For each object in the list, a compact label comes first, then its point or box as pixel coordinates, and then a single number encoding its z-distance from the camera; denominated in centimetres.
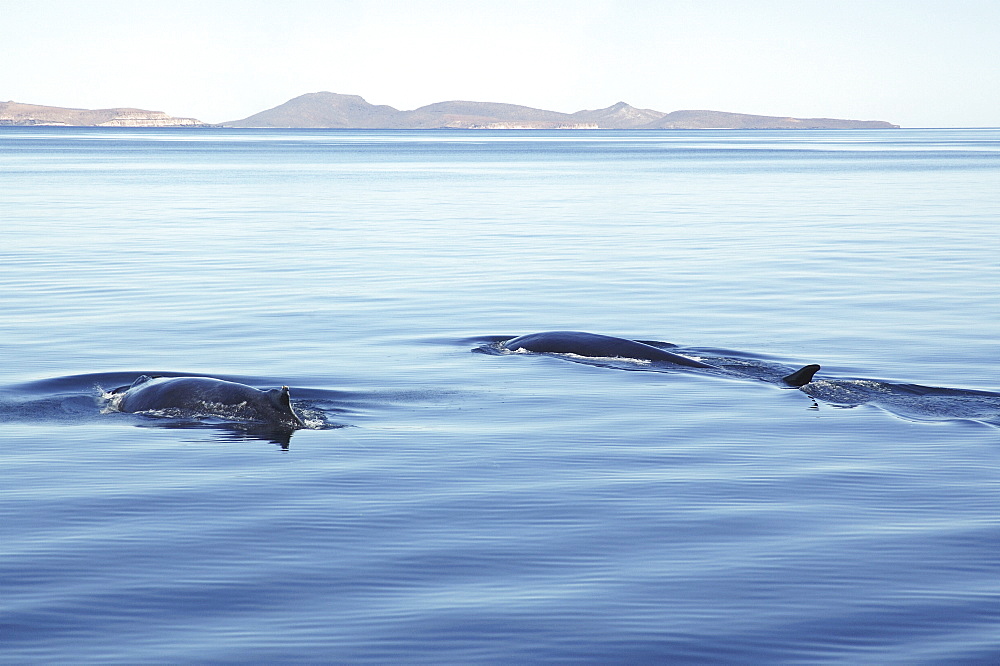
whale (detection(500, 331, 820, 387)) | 1853
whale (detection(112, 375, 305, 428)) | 1426
